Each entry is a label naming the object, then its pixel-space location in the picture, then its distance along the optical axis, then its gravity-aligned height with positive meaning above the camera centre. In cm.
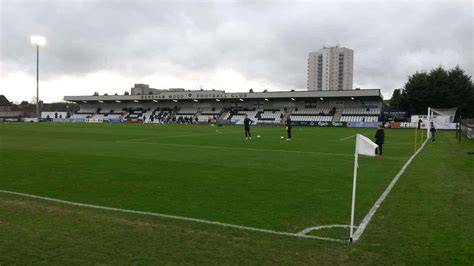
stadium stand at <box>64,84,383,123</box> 7450 +287
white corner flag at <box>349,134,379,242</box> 639 -39
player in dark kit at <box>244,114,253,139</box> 3030 -30
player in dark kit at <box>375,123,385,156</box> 1928 -66
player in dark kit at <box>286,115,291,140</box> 2952 -39
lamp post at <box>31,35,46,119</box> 6512 +697
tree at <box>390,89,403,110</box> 7288 +456
